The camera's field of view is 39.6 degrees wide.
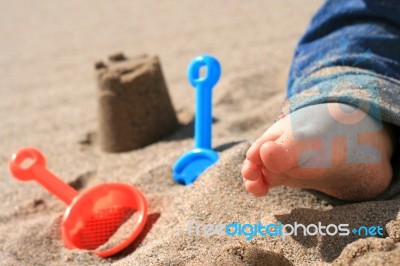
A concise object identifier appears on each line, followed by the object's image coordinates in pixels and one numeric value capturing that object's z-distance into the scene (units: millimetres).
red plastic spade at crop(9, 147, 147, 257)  1141
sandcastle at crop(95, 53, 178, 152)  1582
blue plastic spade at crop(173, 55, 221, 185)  1354
